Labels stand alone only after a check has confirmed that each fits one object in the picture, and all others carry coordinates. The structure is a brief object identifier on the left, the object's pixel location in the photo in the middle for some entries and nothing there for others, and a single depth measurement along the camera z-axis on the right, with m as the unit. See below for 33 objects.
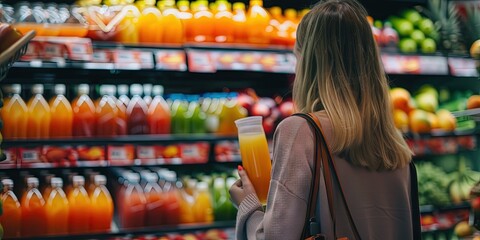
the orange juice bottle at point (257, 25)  3.65
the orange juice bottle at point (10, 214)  3.01
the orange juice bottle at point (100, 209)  3.20
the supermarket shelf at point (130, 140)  3.12
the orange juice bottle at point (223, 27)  3.61
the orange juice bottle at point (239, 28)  3.64
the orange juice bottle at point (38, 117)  3.19
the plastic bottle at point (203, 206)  3.44
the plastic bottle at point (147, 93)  3.48
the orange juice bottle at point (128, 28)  3.39
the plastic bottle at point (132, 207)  3.27
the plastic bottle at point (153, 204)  3.31
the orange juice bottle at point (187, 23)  3.56
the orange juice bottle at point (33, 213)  3.07
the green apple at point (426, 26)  4.35
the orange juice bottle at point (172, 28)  3.50
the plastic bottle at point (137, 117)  3.37
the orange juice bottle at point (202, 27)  3.57
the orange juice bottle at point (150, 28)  3.47
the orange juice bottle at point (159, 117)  3.41
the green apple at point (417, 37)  4.26
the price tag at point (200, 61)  3.38
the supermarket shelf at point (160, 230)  3.15
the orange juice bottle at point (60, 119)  3.23
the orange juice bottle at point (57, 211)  3.12
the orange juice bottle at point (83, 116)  3.27
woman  1.43
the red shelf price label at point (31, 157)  3.08
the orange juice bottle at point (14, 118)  3.14
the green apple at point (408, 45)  4.19
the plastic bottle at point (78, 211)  3.16
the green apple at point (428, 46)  4.21
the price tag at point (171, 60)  3.35
